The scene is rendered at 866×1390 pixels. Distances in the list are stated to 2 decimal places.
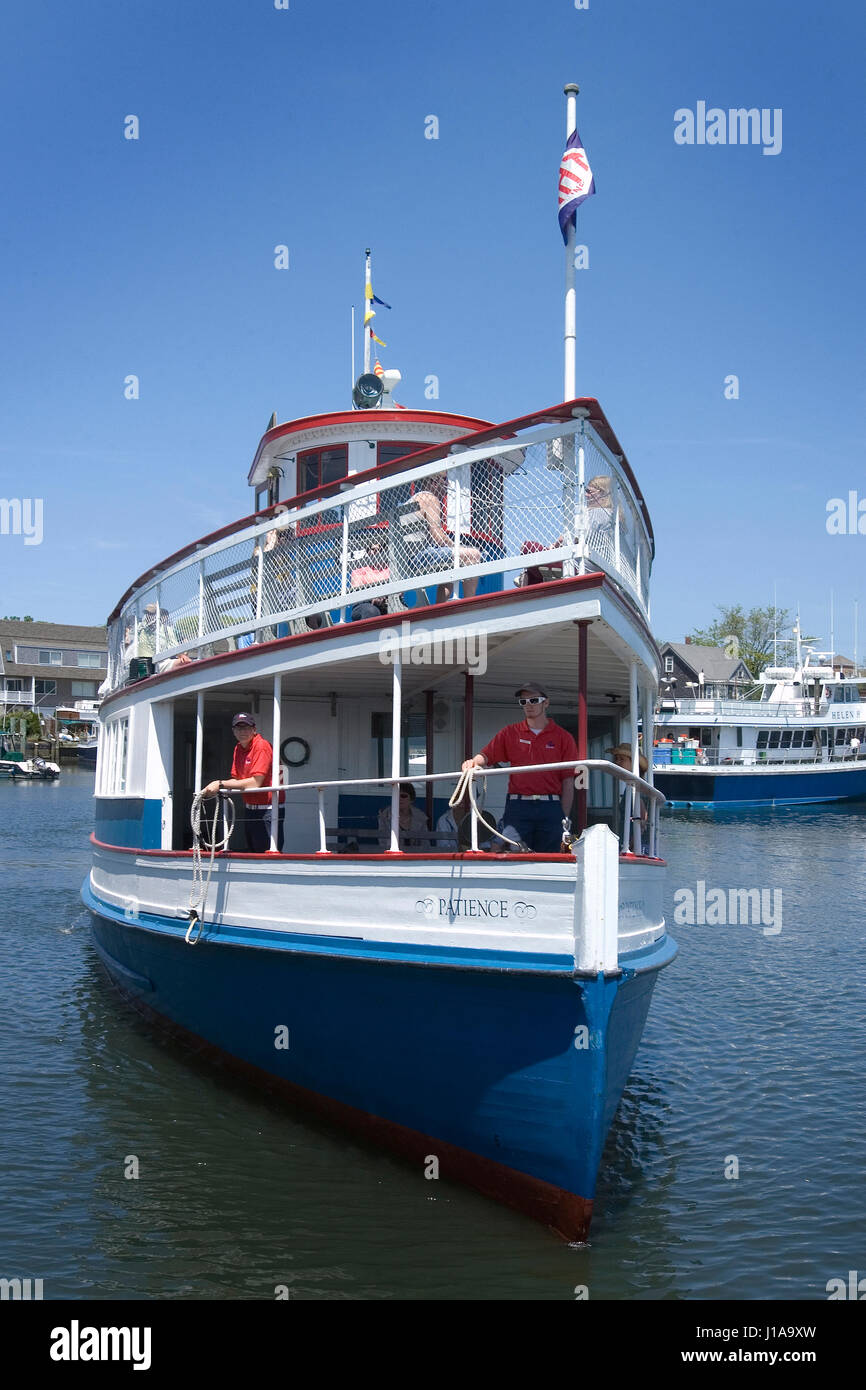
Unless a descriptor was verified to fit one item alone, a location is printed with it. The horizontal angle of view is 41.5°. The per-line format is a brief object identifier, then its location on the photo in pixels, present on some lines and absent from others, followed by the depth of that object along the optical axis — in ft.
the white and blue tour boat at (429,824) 23.73
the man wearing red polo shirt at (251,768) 30.86
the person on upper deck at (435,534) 28.25
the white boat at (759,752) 176.35
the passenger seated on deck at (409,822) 31.69
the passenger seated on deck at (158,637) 39.91
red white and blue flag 29.78
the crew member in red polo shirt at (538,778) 26.17
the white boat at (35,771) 214.90
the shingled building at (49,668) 284.20
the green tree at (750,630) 331.98
